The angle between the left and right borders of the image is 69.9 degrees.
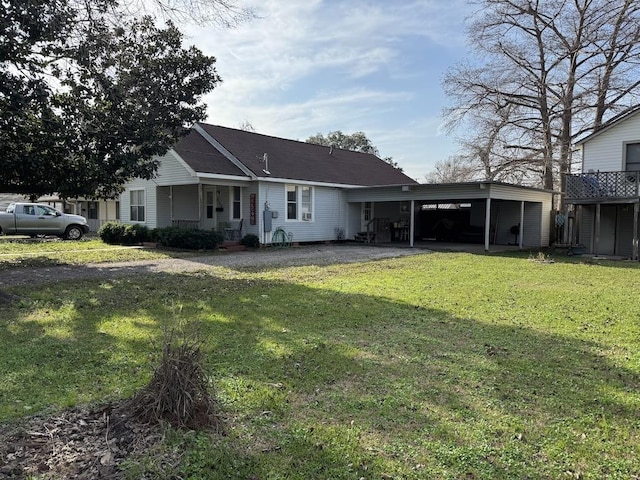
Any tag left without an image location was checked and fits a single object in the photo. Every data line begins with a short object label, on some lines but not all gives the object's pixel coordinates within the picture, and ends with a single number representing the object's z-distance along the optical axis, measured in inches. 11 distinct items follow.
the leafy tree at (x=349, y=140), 2052.2
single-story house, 703.7
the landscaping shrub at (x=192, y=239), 633.0
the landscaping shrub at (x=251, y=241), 695.1
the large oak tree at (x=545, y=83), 869.2
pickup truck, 827.4
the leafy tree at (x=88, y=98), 349.7
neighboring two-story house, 649.6
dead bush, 122.4
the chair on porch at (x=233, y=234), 711.1
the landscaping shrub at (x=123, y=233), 715.4
